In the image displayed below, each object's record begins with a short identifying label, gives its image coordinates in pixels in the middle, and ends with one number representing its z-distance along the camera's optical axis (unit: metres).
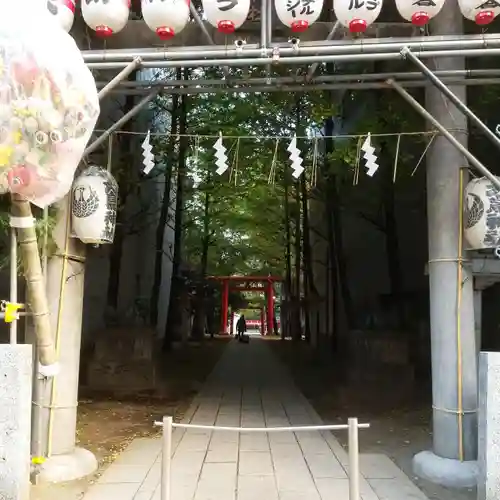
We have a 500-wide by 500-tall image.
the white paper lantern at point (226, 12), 6.55
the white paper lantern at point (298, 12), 6.55
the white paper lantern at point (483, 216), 6.77
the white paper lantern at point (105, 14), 6.63
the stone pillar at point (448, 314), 6.80
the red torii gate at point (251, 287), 43.03
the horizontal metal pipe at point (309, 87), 7.31
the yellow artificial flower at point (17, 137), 4.80
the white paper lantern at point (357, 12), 6.44
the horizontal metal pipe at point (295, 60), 6.58
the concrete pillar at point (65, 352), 6.89
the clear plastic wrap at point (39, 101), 4.66
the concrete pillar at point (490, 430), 5.69
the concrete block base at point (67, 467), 6.64
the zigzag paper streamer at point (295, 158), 7.28
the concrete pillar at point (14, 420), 5.68
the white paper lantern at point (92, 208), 7.09
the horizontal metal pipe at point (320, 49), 6.55
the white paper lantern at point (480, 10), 6.47
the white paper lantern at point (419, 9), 6.52
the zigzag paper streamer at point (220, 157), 7.16
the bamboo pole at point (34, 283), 5.60
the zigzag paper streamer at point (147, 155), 7.39
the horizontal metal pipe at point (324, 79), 7.11
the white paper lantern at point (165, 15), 6.57
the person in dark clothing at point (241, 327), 36.06
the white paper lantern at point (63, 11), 6.61
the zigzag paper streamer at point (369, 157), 7.16
